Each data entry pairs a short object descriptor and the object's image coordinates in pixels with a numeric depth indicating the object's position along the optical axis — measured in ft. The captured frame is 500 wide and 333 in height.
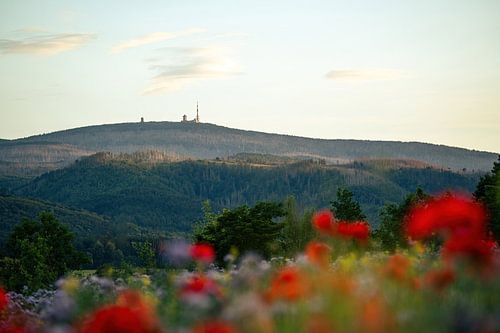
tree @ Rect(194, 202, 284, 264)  144.25
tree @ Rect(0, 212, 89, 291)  194.49
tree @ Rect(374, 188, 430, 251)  147.09
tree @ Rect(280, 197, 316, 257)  193.26
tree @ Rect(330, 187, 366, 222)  176.14
